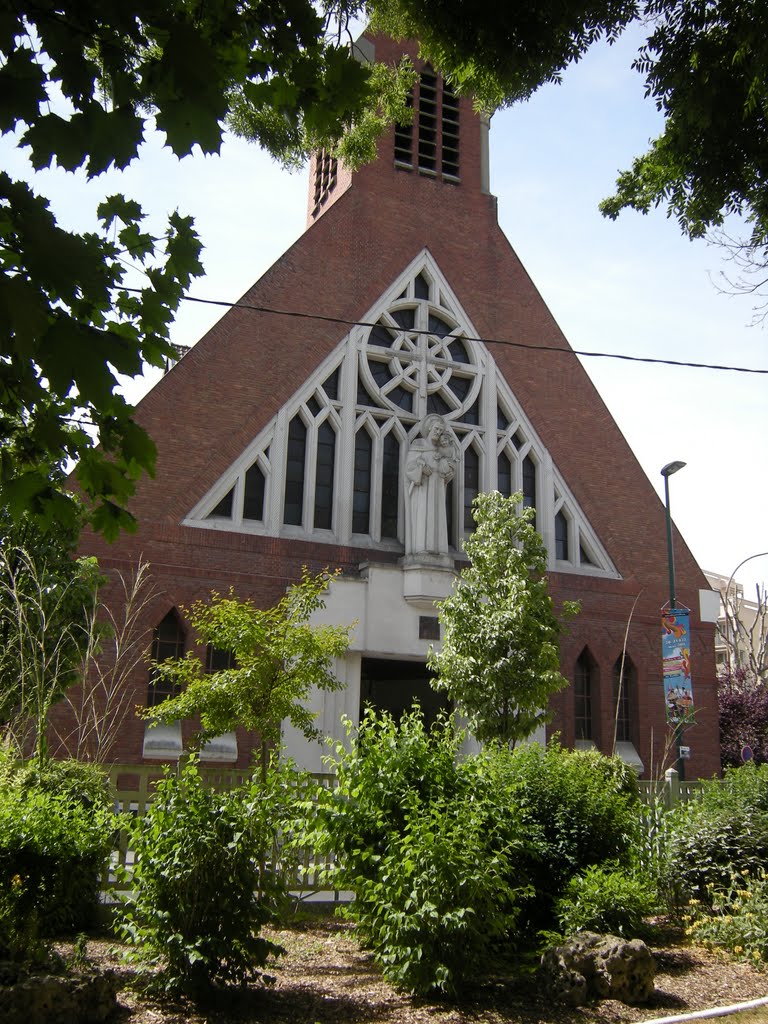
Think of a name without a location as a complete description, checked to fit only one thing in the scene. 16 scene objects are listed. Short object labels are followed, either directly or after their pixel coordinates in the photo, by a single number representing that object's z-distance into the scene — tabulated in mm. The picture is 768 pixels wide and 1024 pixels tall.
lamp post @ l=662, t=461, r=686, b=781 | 20891
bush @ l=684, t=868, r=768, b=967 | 8732
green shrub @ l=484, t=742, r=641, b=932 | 9109
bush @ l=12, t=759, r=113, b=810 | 9672
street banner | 19734
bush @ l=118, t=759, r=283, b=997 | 6684
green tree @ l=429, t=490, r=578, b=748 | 16047
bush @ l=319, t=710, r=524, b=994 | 6973
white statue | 20484
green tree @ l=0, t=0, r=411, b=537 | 3230
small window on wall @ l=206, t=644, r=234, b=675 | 19203
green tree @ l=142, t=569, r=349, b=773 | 11648
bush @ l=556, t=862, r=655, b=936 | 8438
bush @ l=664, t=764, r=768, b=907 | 9992
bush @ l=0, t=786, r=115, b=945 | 7809
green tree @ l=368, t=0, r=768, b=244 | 8586
